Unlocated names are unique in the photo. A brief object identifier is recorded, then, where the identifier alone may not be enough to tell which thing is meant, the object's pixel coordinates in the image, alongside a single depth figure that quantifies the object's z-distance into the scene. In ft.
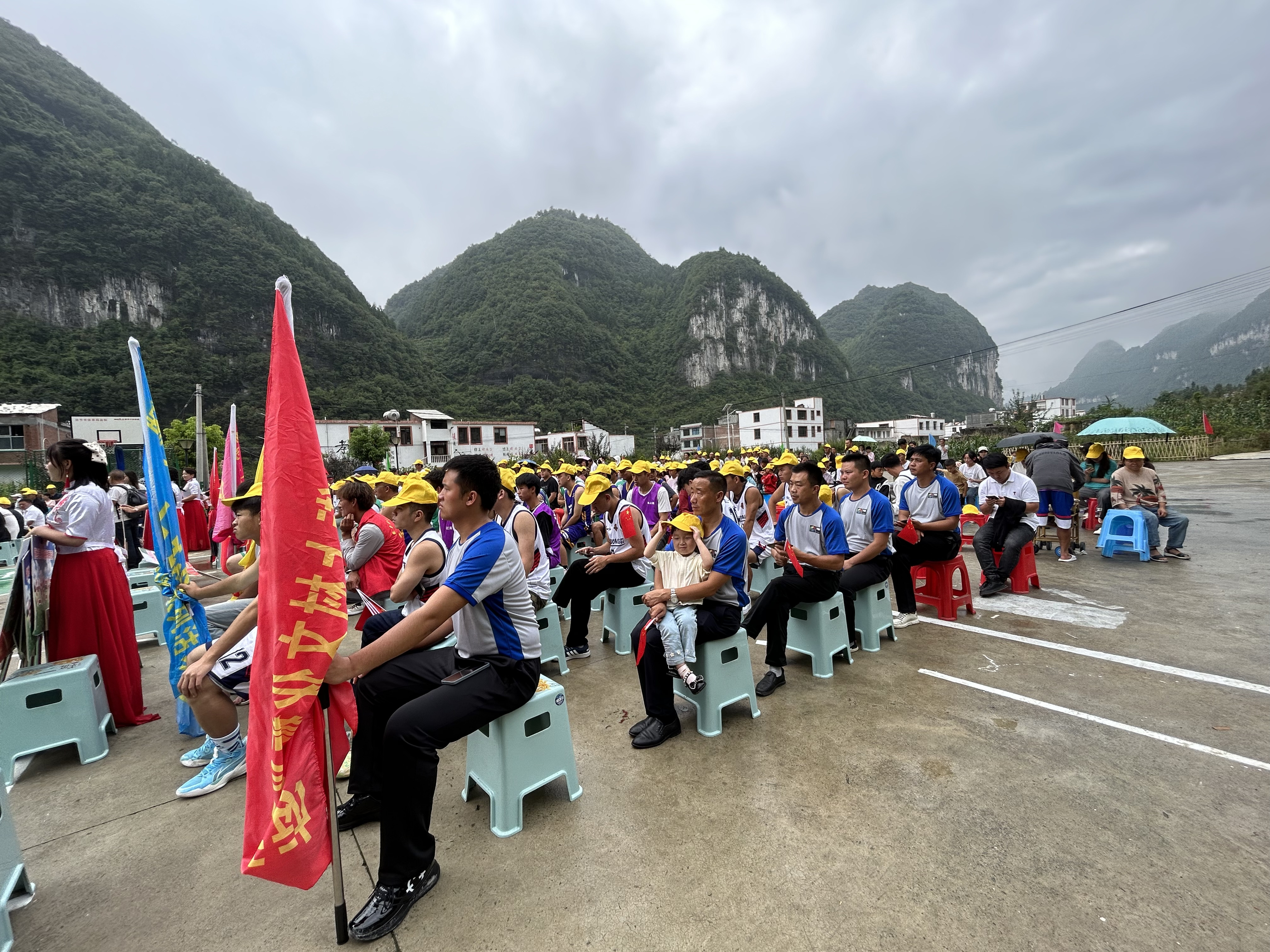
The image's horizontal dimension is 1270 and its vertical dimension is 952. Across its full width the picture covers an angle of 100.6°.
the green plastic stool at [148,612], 18.94
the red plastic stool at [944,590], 17.49
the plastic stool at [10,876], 6.47
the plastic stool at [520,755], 8.20
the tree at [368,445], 127.95
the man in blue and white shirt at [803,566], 13.09
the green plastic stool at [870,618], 15.05
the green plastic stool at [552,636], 14.51
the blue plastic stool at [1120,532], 24.41
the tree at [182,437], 96.37
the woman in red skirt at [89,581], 11.68
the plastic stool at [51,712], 10.47
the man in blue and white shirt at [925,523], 16.89
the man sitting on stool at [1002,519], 19.60
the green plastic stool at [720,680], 10.87
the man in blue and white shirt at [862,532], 14.55
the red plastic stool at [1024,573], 19.94
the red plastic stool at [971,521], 27.89
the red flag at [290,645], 5.76
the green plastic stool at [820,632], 13.35
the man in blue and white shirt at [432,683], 6.72
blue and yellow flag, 10.34
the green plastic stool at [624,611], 16.03
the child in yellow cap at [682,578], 10.48
